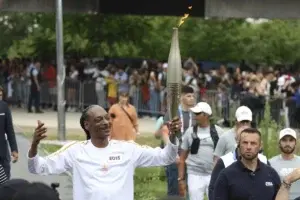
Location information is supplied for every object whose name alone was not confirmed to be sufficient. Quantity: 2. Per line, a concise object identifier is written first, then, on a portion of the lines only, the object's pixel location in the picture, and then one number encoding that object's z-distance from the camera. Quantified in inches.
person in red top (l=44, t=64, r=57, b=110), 1386.6
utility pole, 930.7
